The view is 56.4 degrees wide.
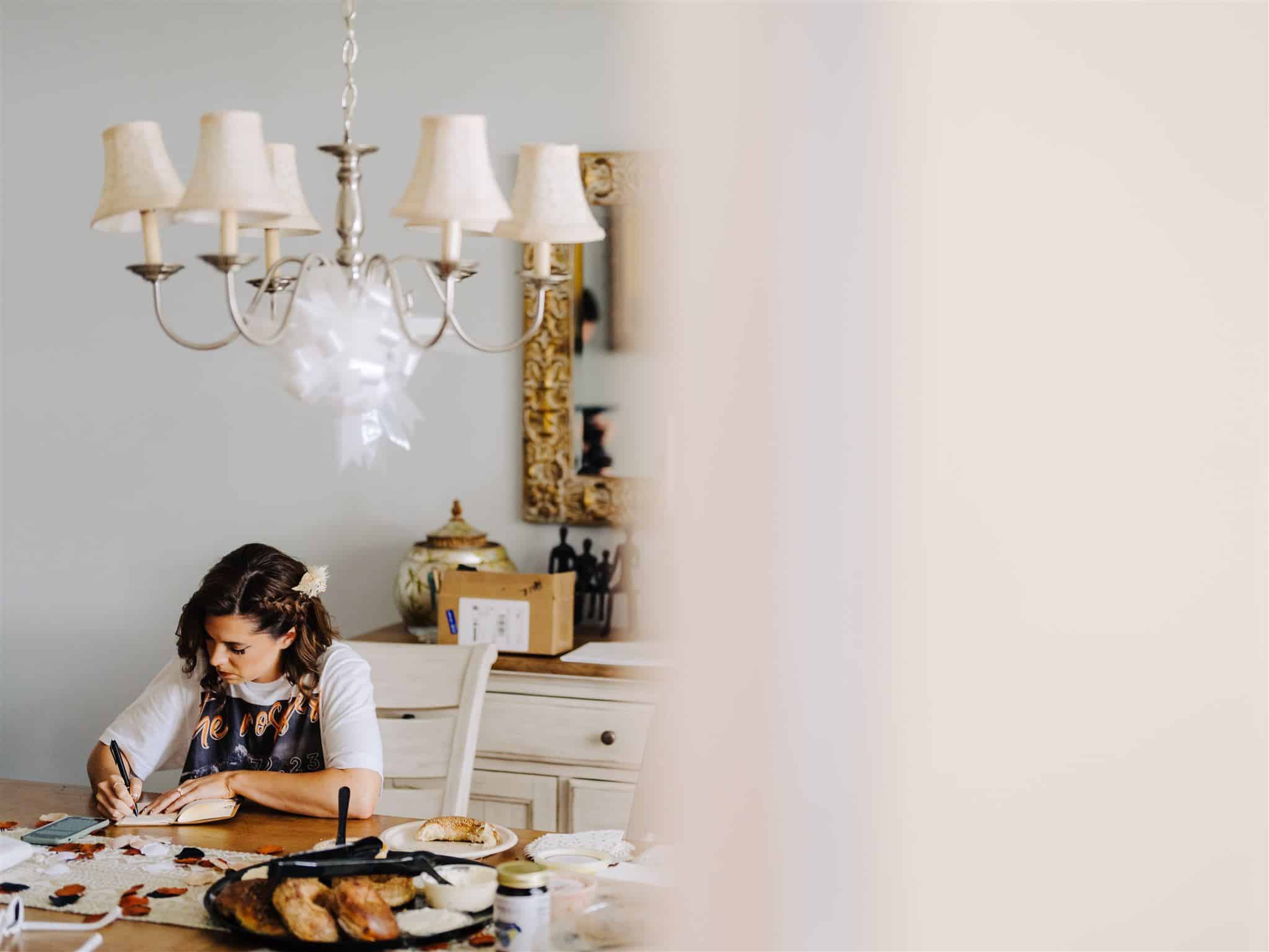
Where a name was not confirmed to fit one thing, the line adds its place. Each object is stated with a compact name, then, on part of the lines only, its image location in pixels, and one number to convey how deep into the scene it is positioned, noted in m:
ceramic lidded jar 2.75
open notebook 1.65
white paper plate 1.51
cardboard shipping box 2.58
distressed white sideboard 2.45
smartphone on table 1.58
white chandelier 1.34
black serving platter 1.19
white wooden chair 2.02
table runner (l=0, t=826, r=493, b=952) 1.32
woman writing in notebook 1.93
